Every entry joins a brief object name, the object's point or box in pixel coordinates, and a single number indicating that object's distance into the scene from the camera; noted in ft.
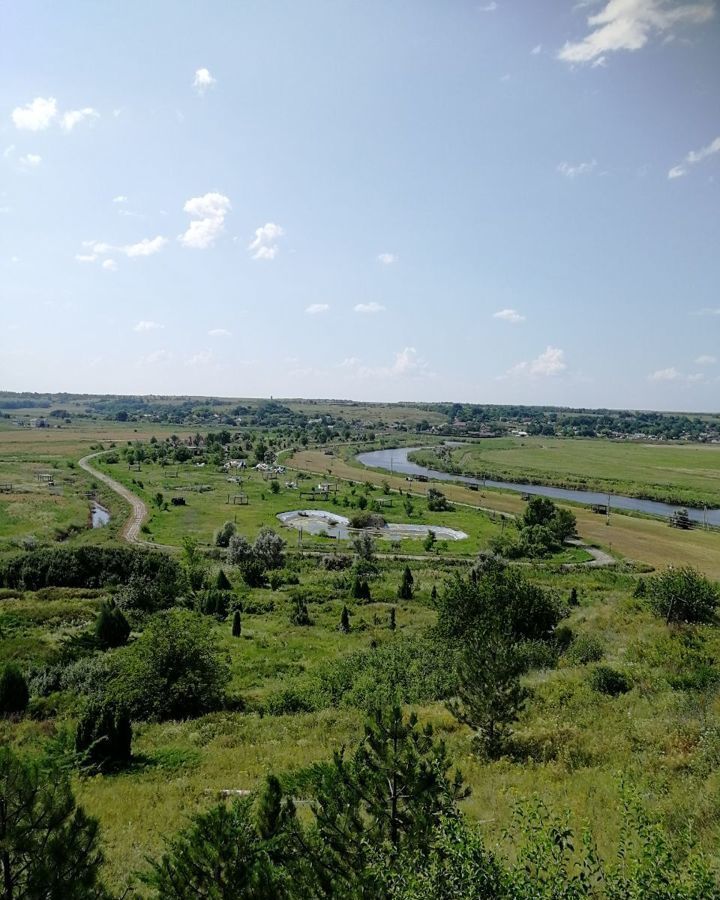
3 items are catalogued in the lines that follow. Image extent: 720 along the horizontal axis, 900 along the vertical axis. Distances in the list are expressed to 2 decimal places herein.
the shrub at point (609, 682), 62.48
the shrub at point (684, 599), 85.94
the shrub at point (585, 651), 77.56
